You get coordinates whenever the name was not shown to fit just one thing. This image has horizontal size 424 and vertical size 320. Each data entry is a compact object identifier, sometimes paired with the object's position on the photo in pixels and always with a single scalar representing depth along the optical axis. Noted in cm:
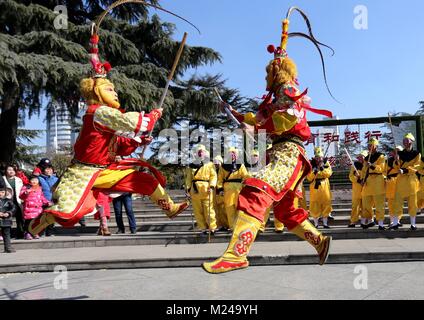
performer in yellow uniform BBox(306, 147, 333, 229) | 936
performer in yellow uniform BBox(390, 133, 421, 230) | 828
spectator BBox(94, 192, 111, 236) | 941
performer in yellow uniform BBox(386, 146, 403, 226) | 861
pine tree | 1105
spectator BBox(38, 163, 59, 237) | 942
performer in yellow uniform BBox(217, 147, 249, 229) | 909
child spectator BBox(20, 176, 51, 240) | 873
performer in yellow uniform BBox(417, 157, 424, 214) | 897
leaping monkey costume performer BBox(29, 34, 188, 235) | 407
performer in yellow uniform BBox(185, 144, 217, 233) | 902
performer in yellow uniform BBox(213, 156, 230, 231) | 946
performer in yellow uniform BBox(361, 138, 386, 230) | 884
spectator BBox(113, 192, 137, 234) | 937
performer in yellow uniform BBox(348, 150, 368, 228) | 966
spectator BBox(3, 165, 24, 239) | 904
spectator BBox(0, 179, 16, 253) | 751
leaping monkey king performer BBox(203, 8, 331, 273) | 338
